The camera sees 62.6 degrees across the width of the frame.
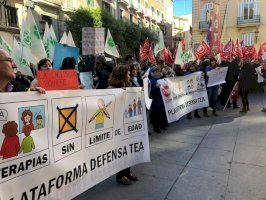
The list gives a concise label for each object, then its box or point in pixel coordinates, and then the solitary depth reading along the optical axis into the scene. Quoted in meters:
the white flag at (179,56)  7.43
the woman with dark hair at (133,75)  3.95
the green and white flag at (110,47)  6.85
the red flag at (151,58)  8.49
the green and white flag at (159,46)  8.44
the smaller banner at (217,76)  6.44
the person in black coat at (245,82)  6.71
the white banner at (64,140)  1.69
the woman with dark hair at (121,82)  2.89
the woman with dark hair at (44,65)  3.29
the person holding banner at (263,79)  7.31
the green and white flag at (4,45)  5.05
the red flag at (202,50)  9.62
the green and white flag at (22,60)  4.86
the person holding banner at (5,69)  1.74
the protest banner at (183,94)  4.92
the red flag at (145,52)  8.69
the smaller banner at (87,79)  5.32
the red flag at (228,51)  10.95
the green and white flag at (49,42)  5.95
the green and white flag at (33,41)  4.87
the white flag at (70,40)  6.96
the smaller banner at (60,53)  4.79
